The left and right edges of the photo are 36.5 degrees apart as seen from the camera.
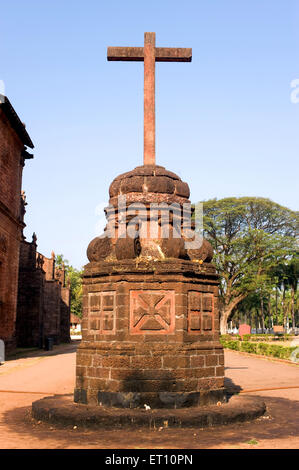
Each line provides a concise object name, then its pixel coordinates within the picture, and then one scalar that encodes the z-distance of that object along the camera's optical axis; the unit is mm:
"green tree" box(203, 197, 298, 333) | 38844
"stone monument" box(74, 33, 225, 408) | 7121
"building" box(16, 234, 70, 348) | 28844
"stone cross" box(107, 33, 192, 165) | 8969
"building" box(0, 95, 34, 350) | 21198
